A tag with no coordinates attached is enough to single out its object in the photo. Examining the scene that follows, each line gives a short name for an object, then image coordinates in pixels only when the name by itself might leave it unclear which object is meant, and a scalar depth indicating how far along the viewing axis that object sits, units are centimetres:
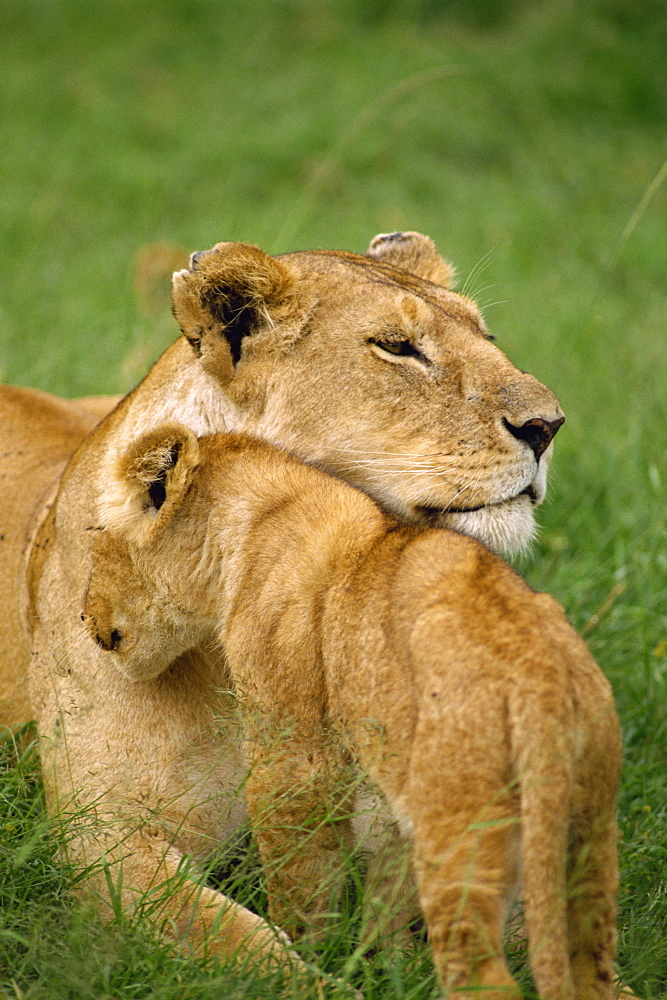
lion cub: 907
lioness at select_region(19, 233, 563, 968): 939
